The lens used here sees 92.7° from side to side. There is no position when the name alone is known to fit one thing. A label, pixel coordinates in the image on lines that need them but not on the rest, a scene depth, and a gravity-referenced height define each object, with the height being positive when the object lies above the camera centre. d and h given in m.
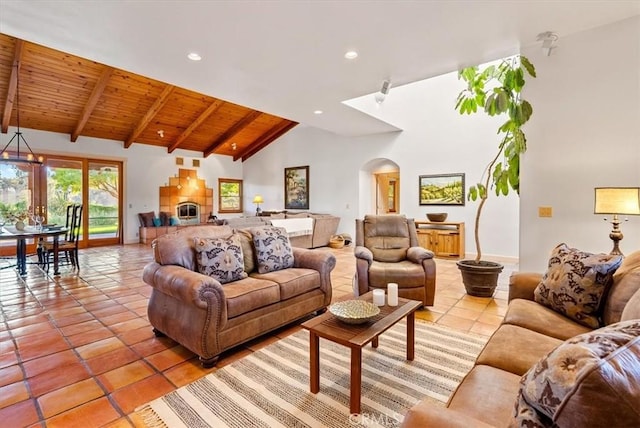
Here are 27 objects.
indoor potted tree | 3.04 +0.94
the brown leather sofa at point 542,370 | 0.63 -0.60
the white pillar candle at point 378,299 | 2.26 -0.67
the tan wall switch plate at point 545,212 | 3.20 -0.04
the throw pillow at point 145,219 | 8.62 -0.24
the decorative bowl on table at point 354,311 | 1.88 -0.66
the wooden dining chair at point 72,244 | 5.03 -0.55
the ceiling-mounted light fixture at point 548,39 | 2.92 +1.64
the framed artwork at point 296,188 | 9.20 +0.68
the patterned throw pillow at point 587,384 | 0.62 -0.38
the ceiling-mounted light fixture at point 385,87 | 4.09 +1.67
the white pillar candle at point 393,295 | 2.28 -0.64
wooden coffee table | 1.71 -0.73
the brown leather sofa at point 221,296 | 2.20 -0.71
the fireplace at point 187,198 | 9.31 +0.41
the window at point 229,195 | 10.83 +0.54
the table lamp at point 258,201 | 10.22 +0.30
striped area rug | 1.71 -1.16
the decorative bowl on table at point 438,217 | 6.47 -0.17
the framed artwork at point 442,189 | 6.47 +0.44
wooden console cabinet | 6.21 -0.61
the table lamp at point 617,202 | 2.38 +0.05
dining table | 4.53 -0.36
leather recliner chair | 3.31 -0.59
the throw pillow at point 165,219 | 9.01 -0.25
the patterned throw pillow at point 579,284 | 1.80 -0.47
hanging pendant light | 4.49 +1.26
